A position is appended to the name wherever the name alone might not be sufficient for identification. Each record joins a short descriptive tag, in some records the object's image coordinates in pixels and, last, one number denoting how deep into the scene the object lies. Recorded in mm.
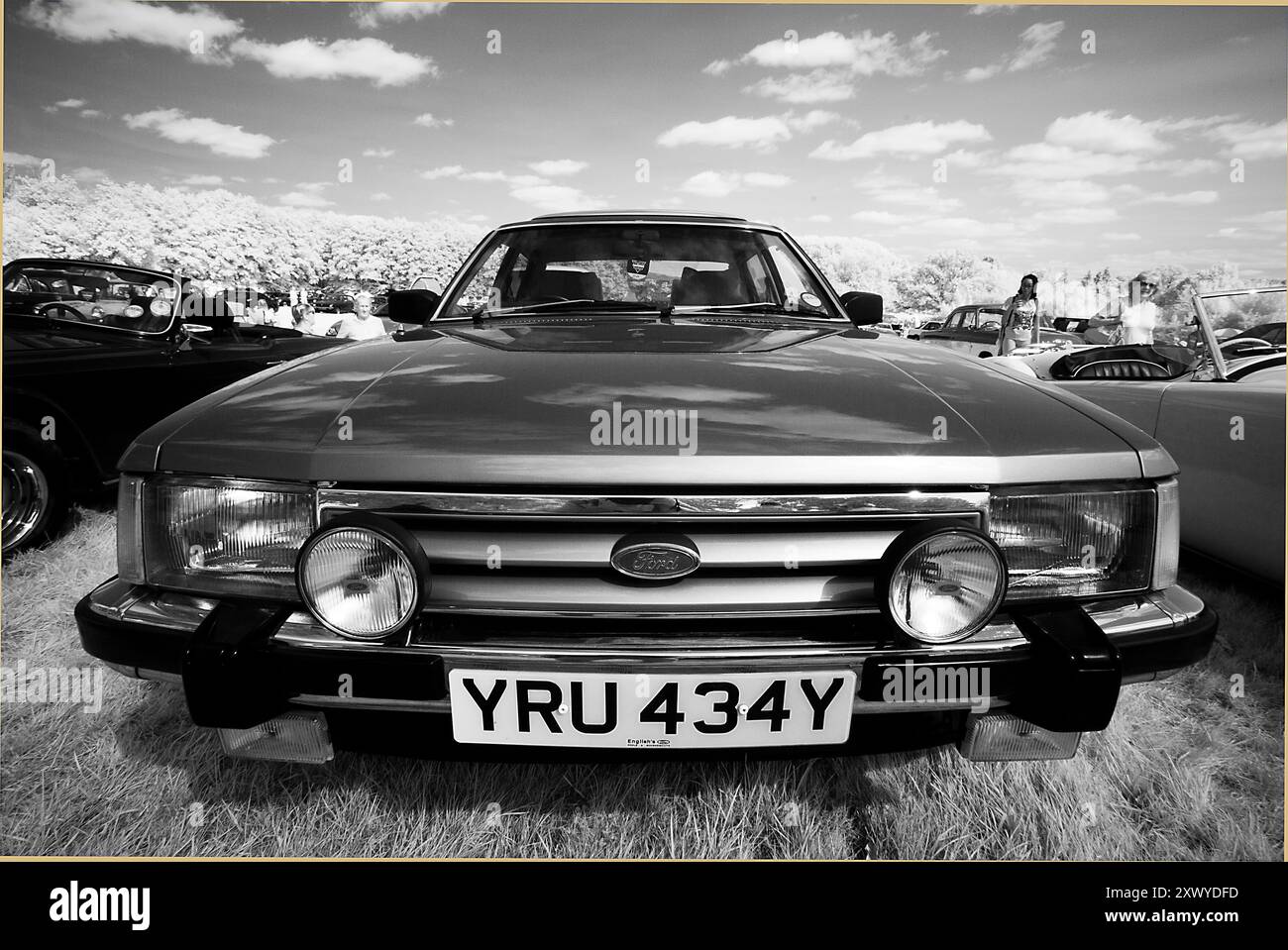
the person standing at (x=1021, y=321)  7551
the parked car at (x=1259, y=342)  3227
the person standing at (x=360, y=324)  7090
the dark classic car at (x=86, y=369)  3359
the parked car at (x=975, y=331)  11591
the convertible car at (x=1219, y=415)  2574
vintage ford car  1212
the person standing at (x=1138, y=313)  5320
